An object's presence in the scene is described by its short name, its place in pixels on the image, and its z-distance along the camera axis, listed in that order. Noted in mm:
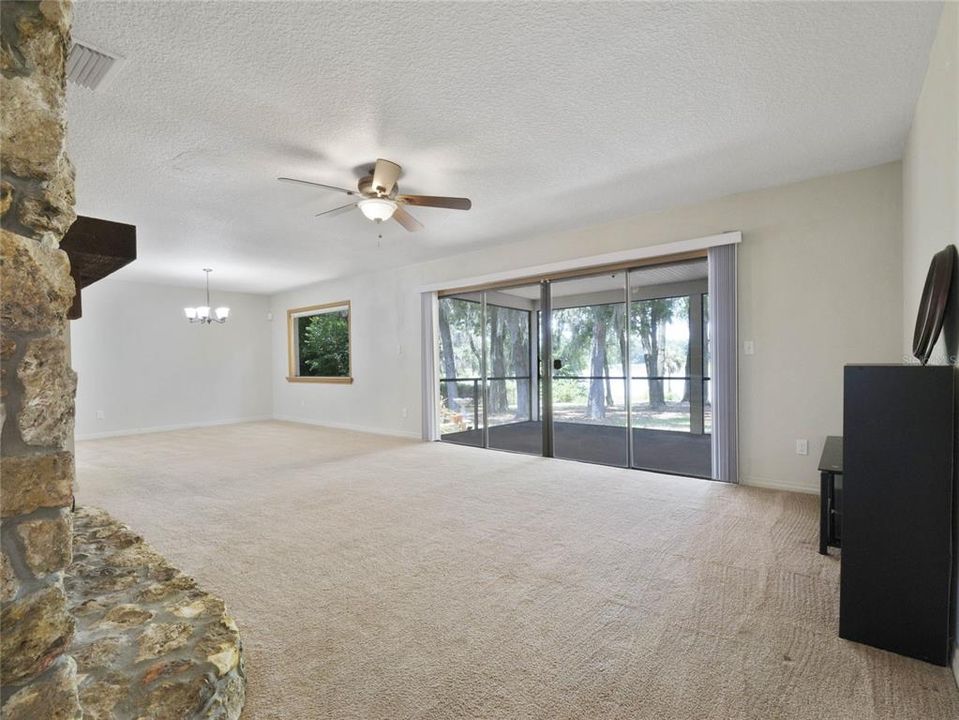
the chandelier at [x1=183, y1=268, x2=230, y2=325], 6836
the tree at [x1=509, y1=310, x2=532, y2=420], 5574
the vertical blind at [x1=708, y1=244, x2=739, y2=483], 3803
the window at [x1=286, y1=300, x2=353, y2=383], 7906
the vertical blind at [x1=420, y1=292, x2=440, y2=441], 6051
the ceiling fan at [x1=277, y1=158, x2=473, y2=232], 2982
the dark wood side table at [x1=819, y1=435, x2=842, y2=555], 2316
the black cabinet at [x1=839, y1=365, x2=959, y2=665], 1594
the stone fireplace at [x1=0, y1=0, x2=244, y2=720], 738
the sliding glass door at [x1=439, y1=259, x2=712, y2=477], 4461
